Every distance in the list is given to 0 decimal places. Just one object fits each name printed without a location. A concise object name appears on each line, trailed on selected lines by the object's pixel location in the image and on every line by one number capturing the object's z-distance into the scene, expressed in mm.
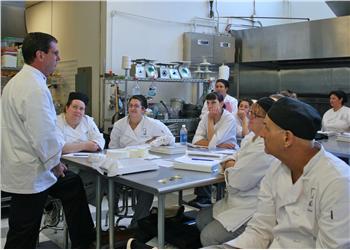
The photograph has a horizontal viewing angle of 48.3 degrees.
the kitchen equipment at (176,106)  5159
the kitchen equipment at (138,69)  4594
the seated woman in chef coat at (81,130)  2986
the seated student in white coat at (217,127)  3460
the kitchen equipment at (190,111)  5199
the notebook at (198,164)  2361
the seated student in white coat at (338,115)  5262
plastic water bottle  3685
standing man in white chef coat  2094
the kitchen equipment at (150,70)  4707
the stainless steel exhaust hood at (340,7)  5309
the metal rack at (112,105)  4809
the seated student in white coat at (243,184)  2053
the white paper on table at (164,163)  2539
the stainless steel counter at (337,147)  3072
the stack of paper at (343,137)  3795
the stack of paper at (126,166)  2227
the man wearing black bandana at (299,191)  1262
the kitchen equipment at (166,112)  4873
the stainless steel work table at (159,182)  1975
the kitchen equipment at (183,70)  5168
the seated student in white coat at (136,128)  3447
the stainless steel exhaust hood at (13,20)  4526
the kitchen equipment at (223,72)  5656
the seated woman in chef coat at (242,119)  4102
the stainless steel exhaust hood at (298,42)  5344
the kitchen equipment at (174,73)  5004
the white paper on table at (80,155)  2773
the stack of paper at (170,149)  3018
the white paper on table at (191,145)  3424
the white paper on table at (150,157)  2731
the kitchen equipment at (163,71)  4887
